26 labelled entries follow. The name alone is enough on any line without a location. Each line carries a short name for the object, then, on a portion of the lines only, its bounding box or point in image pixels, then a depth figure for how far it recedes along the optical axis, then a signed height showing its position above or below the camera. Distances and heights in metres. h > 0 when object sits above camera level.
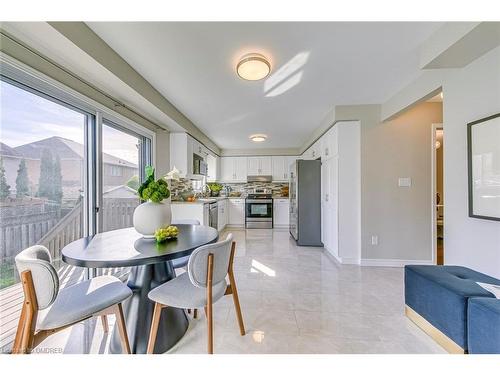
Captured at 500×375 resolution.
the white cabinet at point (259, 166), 6.41 +0.69
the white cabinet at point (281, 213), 5.97 -0.73
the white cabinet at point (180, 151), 3.75 +0.68
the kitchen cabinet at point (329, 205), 3.38 -0.30
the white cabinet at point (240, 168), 6.48 +0.63
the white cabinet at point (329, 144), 3.35 +0.77
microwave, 4.25 +0.50
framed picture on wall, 1.44 +0.15
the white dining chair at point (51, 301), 0.99 -0.67
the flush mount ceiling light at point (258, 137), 4.71 +1.18
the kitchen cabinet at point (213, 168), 5.74 +0.58
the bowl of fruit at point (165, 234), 1.55 -0.35
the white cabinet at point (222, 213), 5.12 -0.67
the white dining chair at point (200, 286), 1.26 -0.68
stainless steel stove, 5.87 -0.72
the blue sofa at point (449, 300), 1.22 -0.78
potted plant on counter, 6.03 +0.00
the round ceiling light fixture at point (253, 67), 1.88 +1.14
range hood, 6.34 +0.30
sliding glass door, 1.49 +0.16
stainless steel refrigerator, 4.15 -0.29
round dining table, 1.20 -0.43
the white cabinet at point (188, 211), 3.85 -0.43
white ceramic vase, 1.63 -0.24
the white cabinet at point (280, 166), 6.39 +0.68
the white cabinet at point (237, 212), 6.09 -0.71
